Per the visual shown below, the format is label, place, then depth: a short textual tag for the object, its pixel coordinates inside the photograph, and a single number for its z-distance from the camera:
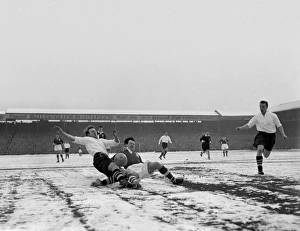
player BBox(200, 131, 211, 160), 16.86
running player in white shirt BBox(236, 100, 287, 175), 6.72
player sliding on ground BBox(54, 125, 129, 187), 4.74
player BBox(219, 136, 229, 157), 19.08
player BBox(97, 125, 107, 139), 11.64
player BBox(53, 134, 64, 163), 15.84
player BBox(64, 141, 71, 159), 19.23
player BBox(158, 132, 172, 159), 18.37
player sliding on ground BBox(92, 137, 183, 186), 4.79
